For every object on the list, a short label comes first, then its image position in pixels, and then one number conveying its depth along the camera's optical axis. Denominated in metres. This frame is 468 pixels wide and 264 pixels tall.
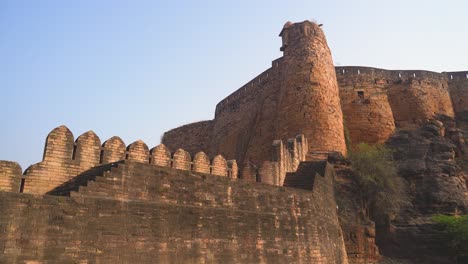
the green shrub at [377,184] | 16.52
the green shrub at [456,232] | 14.99
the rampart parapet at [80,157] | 8.18
